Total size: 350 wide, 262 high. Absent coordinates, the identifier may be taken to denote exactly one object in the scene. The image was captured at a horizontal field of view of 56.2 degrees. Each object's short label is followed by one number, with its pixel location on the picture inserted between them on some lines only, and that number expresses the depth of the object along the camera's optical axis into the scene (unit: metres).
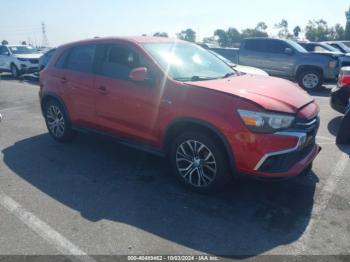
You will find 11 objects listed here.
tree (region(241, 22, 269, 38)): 67.54
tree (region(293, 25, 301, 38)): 63.64
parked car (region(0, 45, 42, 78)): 17.08
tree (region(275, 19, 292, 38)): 75.75
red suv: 3.39
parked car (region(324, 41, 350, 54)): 14.94
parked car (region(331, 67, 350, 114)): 6.46
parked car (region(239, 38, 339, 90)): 11.34
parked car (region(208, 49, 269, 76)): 8.88
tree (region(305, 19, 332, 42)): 55.01
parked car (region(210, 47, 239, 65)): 13.73
